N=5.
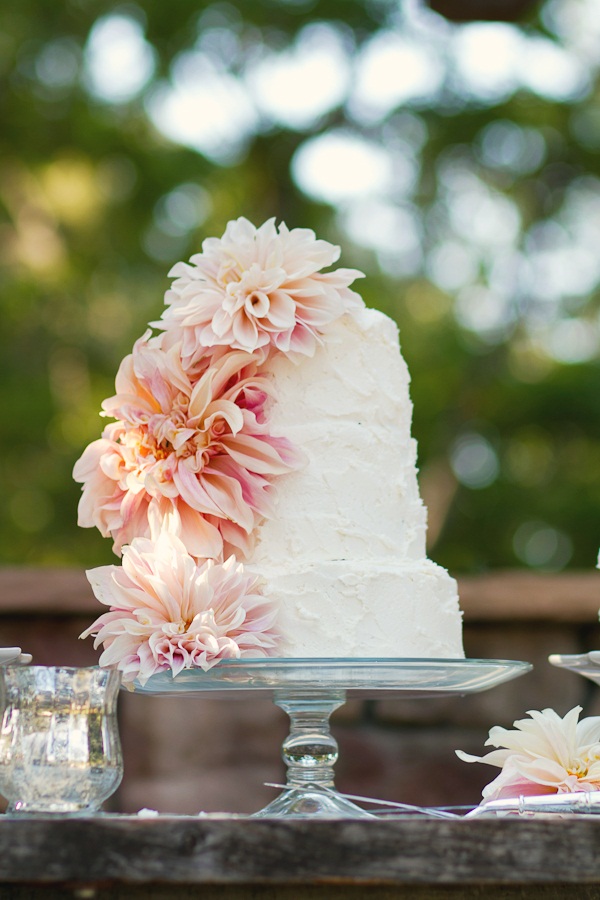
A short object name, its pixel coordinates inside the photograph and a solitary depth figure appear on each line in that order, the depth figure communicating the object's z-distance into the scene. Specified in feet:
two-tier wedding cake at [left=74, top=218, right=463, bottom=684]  6.31
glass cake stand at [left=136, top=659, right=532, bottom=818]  5.92
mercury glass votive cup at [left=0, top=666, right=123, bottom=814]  5.65
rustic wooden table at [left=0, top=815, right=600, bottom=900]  5.19
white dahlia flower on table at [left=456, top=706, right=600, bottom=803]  5.95
